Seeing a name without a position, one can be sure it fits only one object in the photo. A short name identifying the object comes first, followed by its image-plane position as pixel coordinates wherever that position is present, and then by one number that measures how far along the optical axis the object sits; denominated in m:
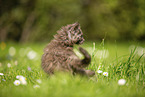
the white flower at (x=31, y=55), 13.26
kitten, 5.22
